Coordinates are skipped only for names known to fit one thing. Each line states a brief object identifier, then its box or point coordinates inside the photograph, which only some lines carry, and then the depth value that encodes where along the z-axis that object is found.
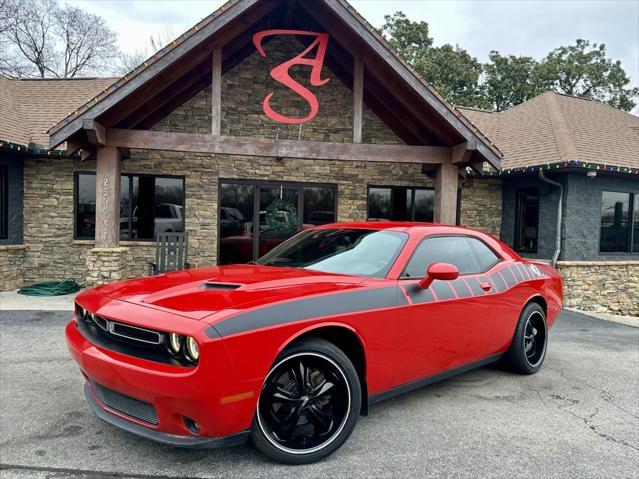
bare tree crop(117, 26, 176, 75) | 32.86
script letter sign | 8.48
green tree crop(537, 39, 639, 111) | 28.98
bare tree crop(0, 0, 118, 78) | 30.50
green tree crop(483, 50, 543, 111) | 28.94
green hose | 9.20
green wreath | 10.69
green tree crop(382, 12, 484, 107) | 28.11
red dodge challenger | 2.48
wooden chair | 8.64
